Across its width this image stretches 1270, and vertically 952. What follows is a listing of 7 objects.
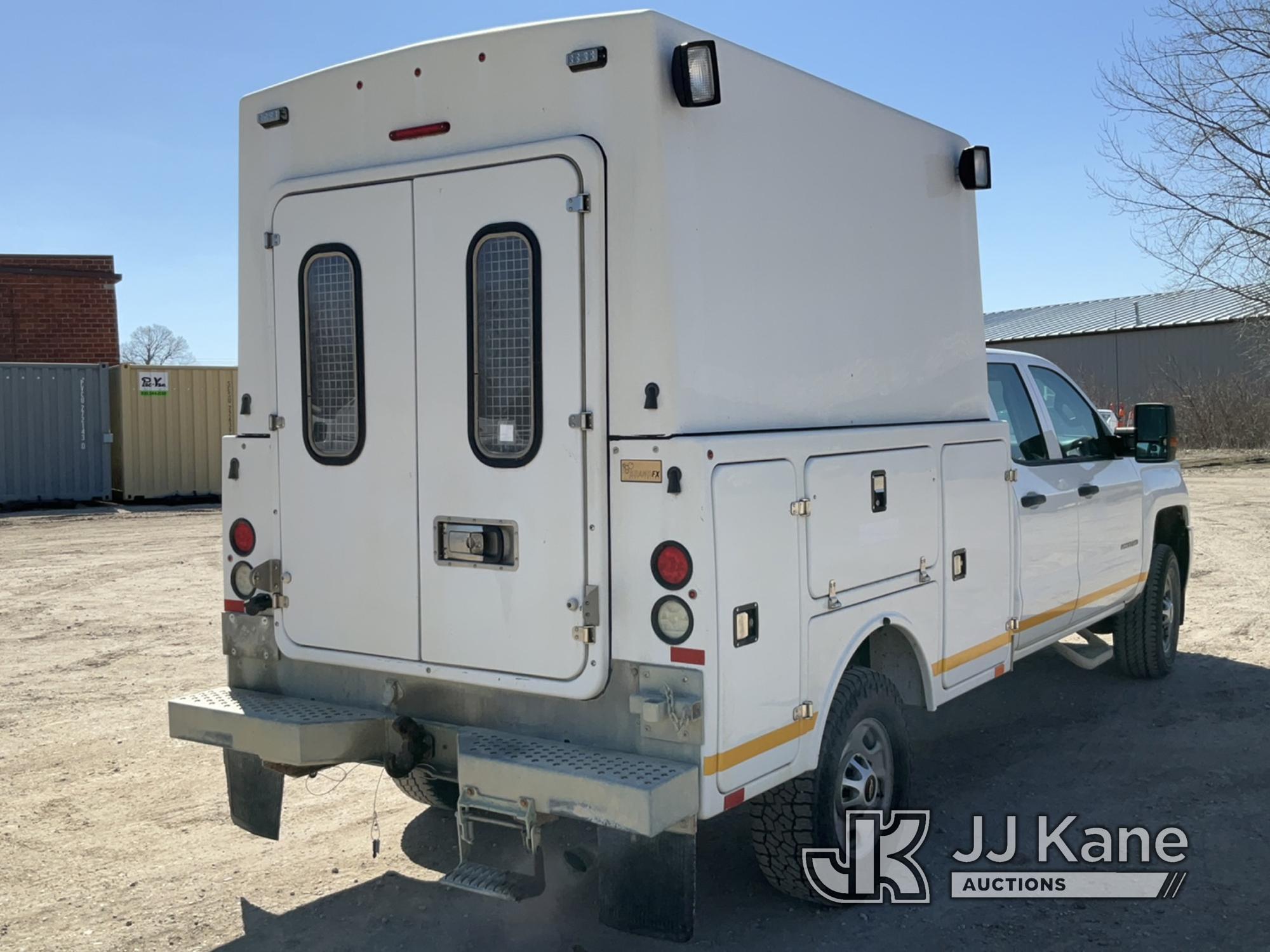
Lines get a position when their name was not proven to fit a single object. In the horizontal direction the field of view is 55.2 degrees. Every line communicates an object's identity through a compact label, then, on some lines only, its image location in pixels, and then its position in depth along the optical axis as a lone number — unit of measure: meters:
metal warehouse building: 34.84
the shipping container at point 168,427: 21.48
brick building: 22.05
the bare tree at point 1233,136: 22.08
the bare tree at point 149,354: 56.97
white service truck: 3.71
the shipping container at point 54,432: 20.45
